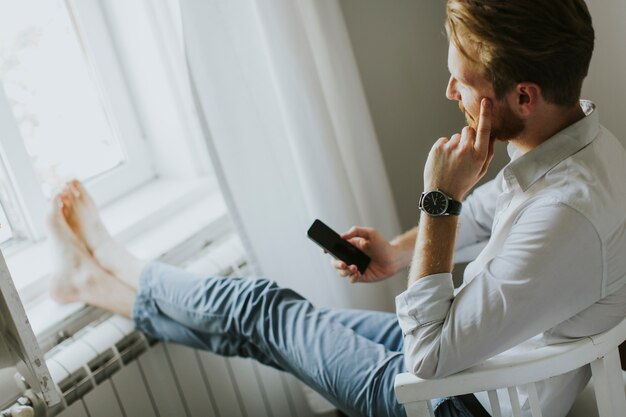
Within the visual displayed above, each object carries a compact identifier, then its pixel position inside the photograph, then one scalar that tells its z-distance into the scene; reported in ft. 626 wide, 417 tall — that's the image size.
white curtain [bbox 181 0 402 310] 5.32
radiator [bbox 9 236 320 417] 5.15
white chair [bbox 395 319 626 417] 3.44
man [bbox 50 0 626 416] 3.46
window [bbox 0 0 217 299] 6.11
